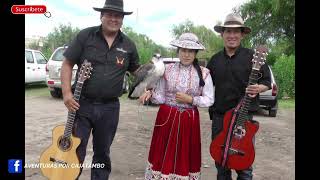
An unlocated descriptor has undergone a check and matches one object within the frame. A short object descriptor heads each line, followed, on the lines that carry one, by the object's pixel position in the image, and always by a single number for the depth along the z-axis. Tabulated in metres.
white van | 16.41
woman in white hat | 4.21
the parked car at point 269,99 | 11.72
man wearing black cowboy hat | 4.17
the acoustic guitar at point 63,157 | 4.23
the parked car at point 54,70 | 13.17
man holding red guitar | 4.23
